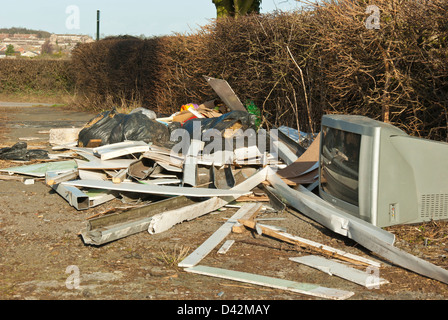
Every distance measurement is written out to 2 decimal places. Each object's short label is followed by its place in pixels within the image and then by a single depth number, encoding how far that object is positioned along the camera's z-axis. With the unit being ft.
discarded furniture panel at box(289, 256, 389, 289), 11.23
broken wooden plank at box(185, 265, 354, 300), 10.53
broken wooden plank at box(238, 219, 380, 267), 12.44
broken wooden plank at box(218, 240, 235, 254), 13.34
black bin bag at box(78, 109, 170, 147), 25.99
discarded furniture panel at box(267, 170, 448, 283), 11.46
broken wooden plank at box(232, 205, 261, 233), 14.80
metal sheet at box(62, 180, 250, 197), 17.05
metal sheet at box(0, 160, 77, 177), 22.21
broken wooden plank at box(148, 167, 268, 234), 14.89
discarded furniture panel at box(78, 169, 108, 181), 19.95
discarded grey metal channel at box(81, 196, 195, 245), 13.64
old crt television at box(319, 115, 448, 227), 13.53
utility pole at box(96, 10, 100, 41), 88.84
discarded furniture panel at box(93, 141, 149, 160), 21.31
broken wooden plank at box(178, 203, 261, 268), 12.42
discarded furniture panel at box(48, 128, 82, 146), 29.58
